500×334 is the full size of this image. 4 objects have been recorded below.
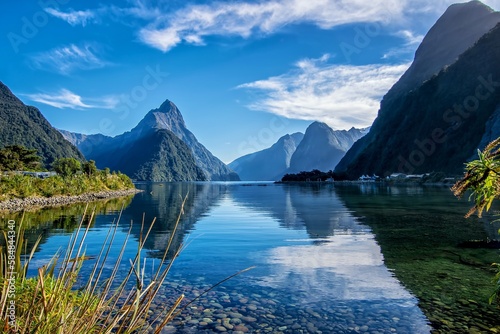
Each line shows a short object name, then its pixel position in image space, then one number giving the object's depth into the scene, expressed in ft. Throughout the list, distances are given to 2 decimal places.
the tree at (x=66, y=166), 301.84
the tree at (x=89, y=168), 313.73
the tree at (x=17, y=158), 262.47
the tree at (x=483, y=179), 21.66
